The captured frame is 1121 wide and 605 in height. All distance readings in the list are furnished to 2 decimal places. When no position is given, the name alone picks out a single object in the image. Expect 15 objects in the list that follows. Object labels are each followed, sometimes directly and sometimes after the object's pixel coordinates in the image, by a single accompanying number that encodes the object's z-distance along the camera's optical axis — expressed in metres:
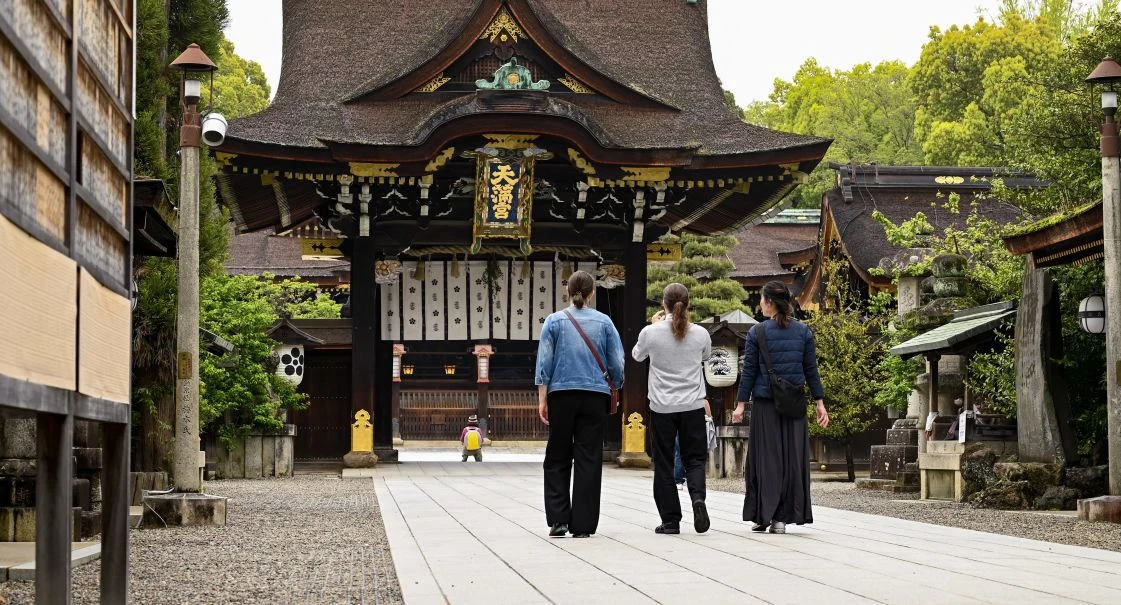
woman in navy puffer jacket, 9.19
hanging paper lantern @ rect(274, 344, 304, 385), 22.12
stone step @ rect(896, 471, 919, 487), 16.05
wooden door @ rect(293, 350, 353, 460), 23.48
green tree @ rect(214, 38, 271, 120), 54.00
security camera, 11.07
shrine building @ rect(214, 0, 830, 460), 19.72
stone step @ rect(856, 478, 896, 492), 16.31
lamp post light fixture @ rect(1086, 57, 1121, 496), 11.55
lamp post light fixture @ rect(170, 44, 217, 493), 10.73
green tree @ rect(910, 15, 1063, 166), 43.53
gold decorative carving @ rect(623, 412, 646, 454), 21.03
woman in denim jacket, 8.85
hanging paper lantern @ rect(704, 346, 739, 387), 23.36
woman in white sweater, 9.26
